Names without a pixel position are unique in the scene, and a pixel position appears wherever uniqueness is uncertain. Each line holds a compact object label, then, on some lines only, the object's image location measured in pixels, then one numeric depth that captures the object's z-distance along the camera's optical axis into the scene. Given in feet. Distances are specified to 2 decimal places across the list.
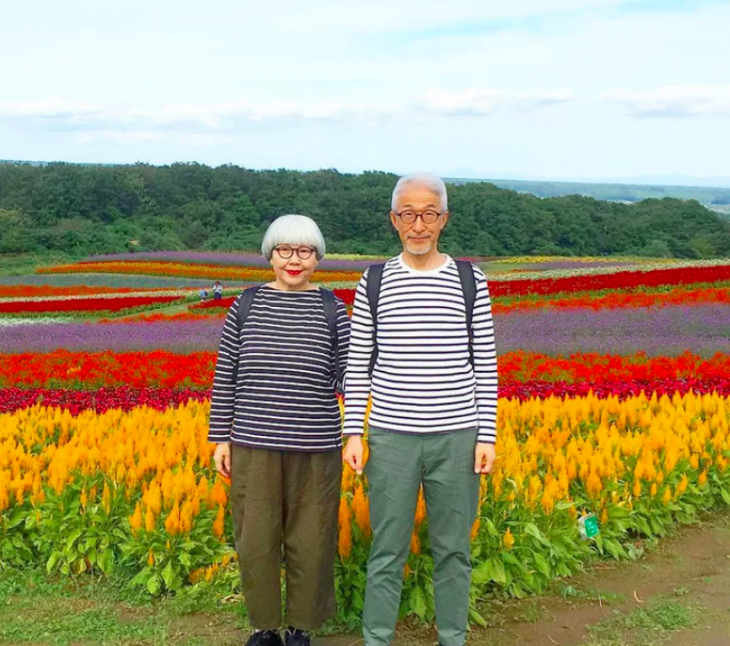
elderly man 10.82
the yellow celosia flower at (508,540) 13.69
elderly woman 11.63
